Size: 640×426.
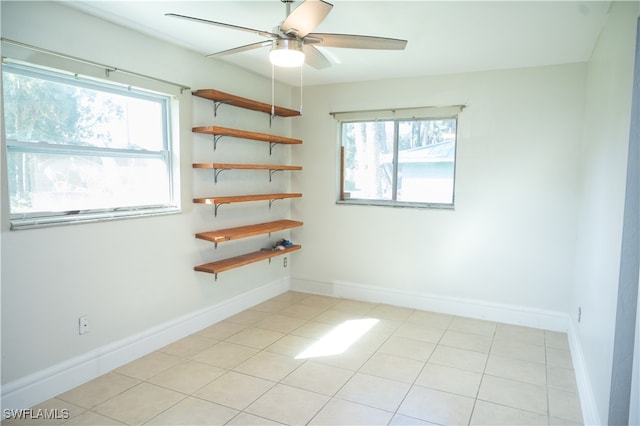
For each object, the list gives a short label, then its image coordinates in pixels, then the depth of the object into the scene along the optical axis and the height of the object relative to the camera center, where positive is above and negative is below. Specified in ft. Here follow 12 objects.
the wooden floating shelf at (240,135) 11.09 +1.36
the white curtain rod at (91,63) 7.38 +2.41
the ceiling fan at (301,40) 6.68 +2.58
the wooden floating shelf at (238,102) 11.12 +2.33
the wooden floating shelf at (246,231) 11.36 -1.49
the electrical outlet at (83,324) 8.71 -3.06
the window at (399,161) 13.59 +0.76
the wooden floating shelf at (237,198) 11.23 -0.50
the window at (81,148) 7.71 +0.66
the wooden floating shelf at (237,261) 11.45 -2.37
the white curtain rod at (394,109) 12.98 +2.47
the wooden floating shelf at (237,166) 11.00 +0.43
